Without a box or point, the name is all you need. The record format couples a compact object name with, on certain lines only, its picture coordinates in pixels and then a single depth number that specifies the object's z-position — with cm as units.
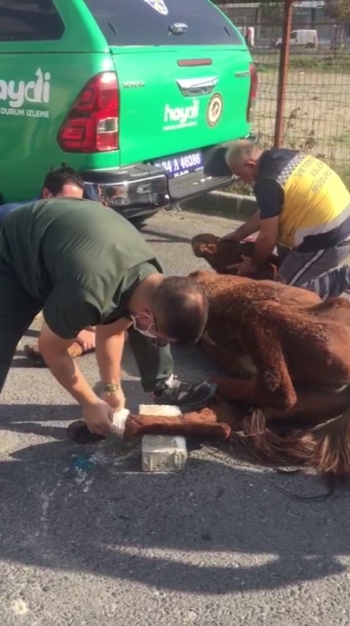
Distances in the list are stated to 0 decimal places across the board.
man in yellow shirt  440
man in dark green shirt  270
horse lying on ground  333
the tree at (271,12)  981
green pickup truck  484
